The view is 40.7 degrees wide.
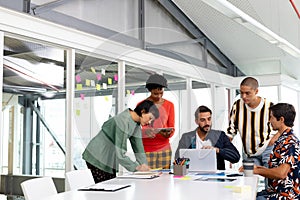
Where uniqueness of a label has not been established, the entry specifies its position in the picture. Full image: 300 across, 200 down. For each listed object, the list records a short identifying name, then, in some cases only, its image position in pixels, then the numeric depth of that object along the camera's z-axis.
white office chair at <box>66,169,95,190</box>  2.95
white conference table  2.25
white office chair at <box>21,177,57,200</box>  2.40
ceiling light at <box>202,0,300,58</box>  3.22
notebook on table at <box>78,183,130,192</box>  2.52
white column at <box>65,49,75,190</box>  4.04
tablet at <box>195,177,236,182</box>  2.95
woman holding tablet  2.89
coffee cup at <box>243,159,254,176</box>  3.14
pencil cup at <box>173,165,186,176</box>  3.27
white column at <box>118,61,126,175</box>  4.73
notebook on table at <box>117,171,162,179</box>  3.15
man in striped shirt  4.16
